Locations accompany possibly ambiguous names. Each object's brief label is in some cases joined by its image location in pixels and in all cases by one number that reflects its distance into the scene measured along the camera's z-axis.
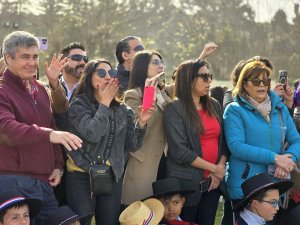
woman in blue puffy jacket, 8.55
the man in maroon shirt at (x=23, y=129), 6.72
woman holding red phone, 8.65
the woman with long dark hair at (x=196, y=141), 8.64
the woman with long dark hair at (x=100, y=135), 7.63
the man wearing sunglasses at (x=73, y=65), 10.01
